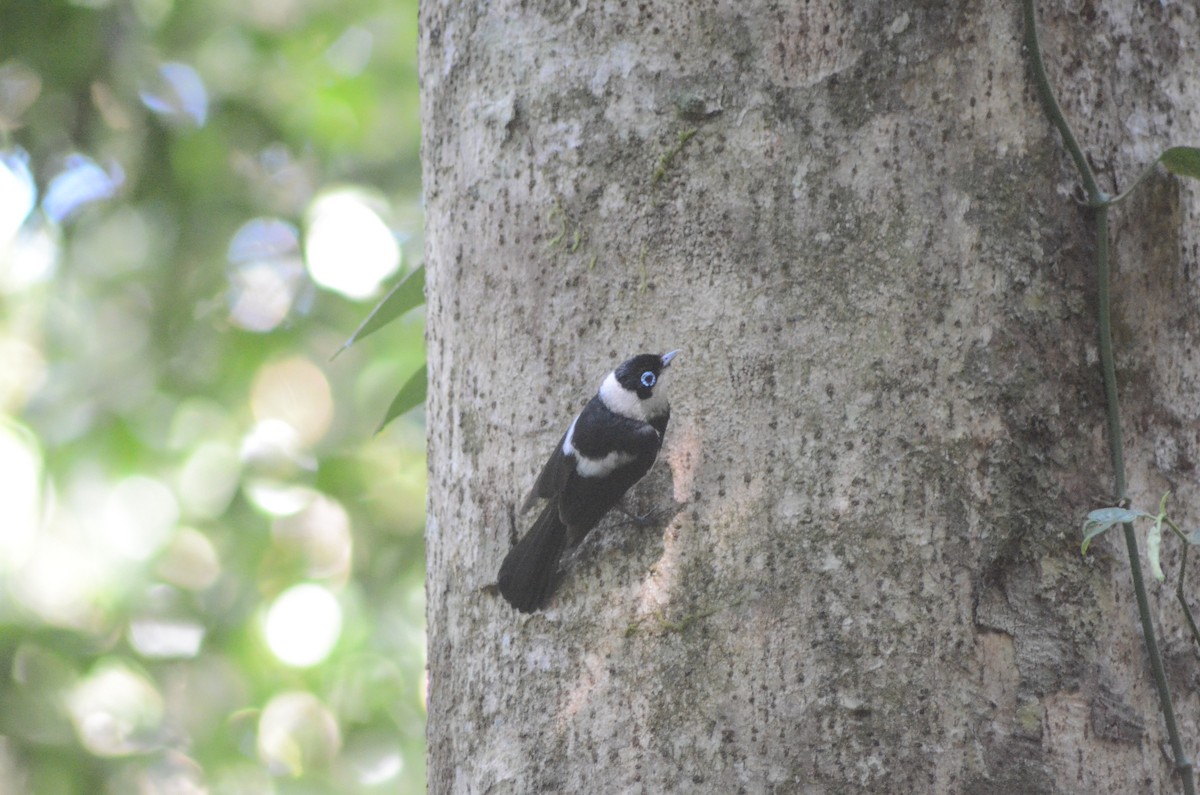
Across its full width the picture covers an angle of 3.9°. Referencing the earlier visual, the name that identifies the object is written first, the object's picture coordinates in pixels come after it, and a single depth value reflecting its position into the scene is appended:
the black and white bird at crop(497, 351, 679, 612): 8.28
